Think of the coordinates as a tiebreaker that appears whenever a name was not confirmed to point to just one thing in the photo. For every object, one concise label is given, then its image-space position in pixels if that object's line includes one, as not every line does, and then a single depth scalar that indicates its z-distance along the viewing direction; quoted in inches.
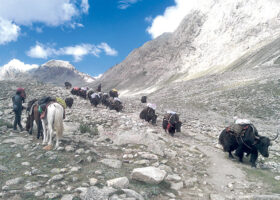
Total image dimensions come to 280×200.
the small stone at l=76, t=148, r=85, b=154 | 242.5
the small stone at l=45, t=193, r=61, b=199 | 146.5
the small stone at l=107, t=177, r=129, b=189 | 171.2
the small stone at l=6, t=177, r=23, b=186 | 165.8
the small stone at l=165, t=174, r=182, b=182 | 205.3
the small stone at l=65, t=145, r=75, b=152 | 246.5
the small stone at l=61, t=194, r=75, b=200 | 146.6
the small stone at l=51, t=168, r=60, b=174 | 191.8
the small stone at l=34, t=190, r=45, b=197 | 148.0
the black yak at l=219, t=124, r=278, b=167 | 267.9
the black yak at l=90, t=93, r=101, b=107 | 584.4
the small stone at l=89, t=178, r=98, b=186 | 173.2
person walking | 355.9
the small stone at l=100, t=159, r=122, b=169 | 220.2
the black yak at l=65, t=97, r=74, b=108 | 538.5
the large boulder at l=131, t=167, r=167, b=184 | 183.6
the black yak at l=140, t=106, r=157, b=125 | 458.0
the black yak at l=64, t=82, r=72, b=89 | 901.0
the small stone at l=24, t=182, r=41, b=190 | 160.2
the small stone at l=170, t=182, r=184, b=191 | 191.2
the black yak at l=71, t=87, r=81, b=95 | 707.8
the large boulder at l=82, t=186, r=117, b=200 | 143.3
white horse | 274.7
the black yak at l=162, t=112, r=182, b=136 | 394.0
